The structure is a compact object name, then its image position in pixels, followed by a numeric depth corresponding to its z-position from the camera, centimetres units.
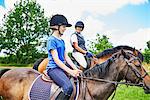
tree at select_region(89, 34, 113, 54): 3588
